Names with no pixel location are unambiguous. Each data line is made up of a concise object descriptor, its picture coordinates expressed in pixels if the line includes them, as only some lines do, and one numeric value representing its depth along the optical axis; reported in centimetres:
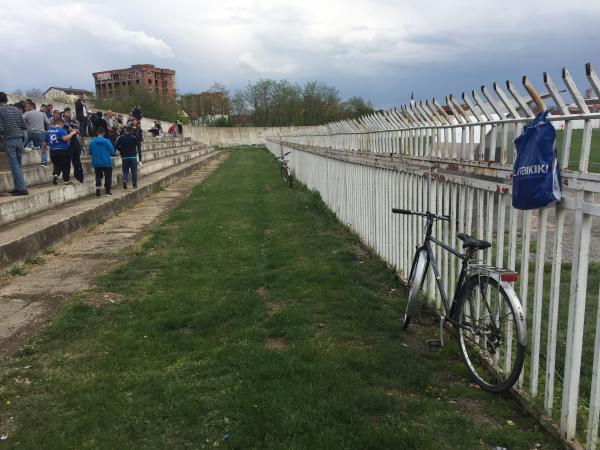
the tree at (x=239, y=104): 7288
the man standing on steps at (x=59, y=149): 1105
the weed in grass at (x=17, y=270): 658
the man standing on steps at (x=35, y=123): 1205
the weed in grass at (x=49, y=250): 771
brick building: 11612
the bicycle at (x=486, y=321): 317
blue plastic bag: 274
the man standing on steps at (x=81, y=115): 1786
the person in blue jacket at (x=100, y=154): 1177
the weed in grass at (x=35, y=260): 714
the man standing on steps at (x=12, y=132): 918
